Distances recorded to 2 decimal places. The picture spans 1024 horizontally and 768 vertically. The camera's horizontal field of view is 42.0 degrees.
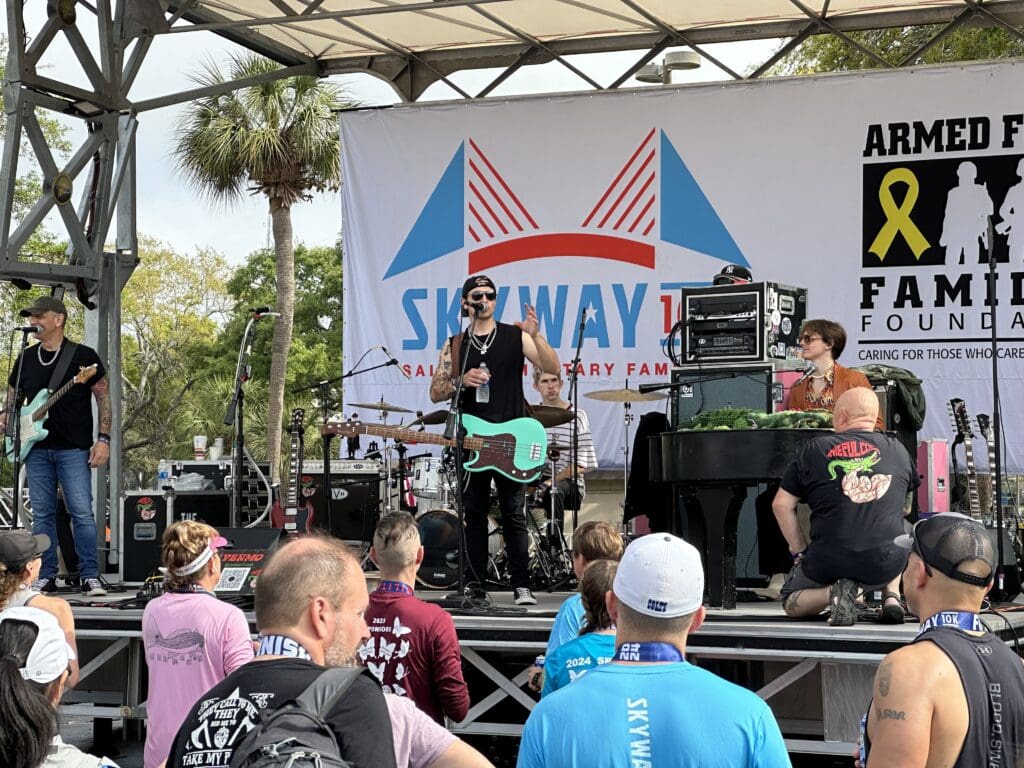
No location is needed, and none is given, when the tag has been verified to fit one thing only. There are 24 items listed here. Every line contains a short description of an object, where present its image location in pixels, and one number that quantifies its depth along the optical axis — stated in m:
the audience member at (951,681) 3.08
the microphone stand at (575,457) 9.38
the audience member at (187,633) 4.98
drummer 10.51
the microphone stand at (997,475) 7.72
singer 7.98
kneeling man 6.69
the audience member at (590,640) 4.19
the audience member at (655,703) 2.66
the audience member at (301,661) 2.48
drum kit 9.45
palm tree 25.44
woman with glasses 8.22
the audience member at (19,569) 4.69
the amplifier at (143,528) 9.84
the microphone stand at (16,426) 8.97
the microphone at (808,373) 8.44
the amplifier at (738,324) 8.55
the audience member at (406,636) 4.78
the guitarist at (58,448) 9.07
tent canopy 11.70
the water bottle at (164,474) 11.06
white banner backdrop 11.58
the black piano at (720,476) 7.12
